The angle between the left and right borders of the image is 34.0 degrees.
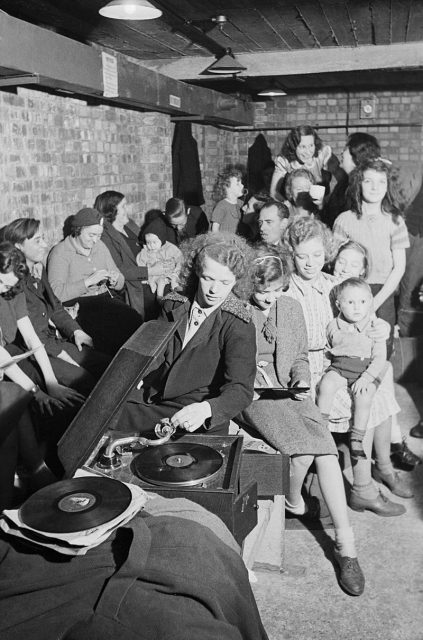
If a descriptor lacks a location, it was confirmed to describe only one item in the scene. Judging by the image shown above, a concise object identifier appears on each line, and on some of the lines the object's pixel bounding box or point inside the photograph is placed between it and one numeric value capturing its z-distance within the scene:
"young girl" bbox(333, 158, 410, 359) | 4.85
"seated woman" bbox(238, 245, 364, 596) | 3.44
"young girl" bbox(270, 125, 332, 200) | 6.04
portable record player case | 2.14
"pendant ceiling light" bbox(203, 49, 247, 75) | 6.61
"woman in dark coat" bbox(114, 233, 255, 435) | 3.29
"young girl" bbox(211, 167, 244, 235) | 7.48
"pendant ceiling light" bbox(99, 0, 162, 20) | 4.08
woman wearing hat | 5.28
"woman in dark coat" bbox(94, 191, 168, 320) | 5.89
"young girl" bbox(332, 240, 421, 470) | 4.42
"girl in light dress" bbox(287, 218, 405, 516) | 4.02
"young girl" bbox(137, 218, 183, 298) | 6.34
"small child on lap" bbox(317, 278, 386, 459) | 4.00
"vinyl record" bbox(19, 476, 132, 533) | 1.83
